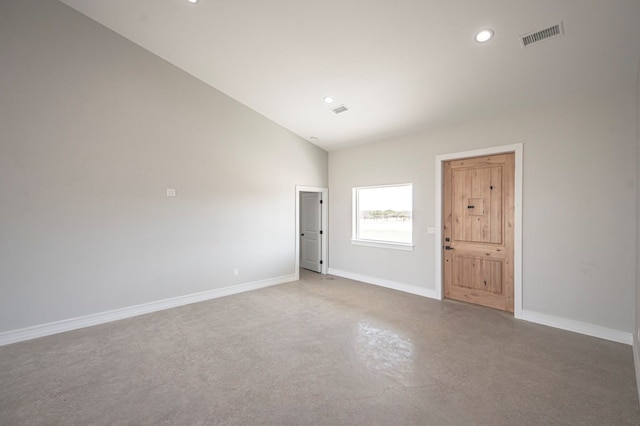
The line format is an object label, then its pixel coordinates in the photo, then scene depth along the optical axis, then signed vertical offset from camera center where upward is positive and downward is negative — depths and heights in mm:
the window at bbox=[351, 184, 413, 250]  5301 -52
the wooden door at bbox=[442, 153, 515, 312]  4086 -247
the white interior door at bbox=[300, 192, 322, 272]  6699 -411
